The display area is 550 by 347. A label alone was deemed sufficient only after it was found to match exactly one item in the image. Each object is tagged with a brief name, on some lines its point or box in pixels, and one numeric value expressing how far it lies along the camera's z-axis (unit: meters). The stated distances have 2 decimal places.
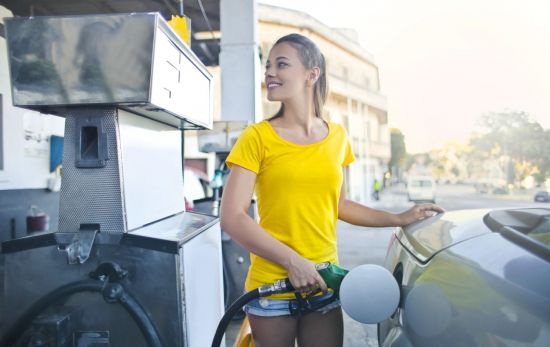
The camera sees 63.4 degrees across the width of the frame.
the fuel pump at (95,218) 1.47
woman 1.35
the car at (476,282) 1.01
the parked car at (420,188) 28.89
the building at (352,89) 24.91
